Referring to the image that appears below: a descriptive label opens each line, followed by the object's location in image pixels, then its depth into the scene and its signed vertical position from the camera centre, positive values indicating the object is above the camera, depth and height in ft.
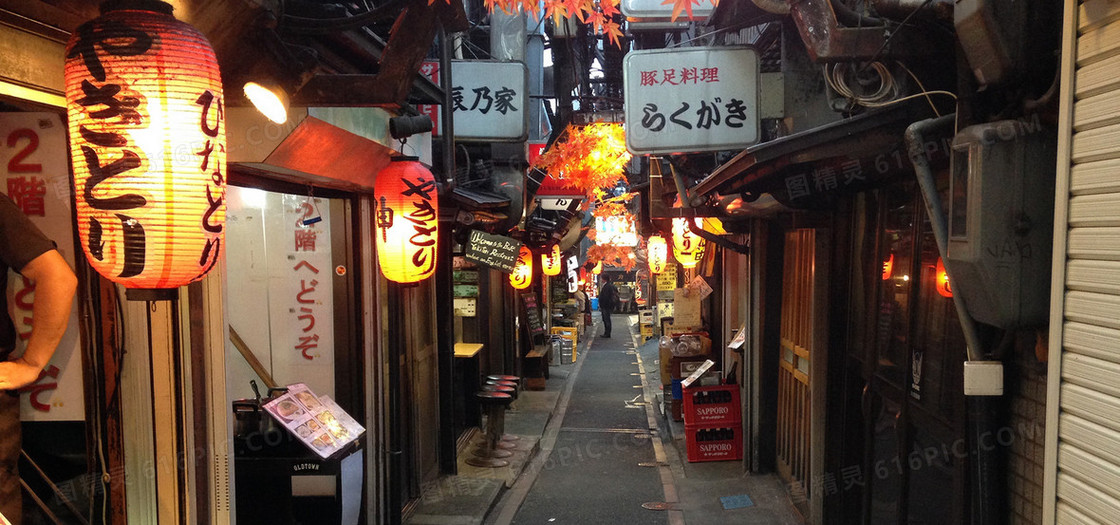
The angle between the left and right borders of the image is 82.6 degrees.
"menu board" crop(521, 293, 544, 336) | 75.51 -9.89
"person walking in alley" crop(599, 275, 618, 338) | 117.39 -12.76
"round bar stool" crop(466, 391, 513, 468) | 42.09 -13.49
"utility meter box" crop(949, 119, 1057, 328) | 11.72 +0.20
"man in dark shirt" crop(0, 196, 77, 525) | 11.56 -0.86
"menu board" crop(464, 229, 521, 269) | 44.27 -1.16
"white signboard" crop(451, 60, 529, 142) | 34.96 +7.33
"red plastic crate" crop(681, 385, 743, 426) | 40.86 -11.11
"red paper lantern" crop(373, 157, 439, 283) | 23.25 +0.66
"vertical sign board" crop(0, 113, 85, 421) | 13.50 +1.20
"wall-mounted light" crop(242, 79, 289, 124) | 14.96 +3.29
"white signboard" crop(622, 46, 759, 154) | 25.46 +5.38
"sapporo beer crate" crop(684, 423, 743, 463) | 41.06 -13.60
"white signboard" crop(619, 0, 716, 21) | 29.22 +10.31
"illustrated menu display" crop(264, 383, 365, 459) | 20.16 -6.14
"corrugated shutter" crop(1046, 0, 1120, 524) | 9.80 -0.99
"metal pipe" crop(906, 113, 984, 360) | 13.08 +0.68
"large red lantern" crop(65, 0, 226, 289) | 10.03 +1.54
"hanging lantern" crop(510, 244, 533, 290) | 67.87 -4.08
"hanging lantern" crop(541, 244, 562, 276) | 82.53 -3.78
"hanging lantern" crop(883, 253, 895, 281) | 21.67 -1.27
